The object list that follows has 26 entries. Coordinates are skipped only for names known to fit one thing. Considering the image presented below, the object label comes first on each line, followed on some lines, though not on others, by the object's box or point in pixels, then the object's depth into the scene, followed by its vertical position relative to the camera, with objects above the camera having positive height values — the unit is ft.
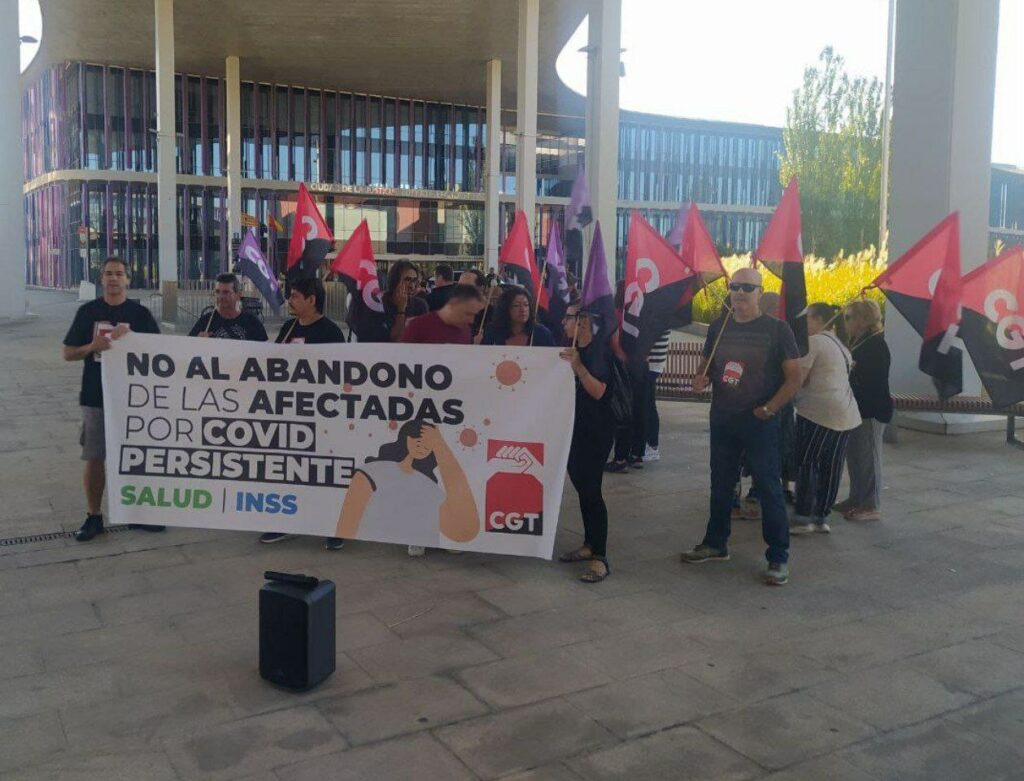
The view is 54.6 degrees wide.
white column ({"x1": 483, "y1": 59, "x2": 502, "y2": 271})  136.87 +16.87
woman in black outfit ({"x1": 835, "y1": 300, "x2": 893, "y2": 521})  26.50 -2.82
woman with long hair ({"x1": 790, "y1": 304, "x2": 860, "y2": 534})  24.82 -3.10
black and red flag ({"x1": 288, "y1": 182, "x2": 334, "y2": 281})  33.22 +1.56
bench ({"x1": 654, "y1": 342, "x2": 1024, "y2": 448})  36.99 -3.95
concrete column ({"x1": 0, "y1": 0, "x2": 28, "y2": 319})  102.58 +11.95
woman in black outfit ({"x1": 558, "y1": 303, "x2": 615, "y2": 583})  21.33 -3.17
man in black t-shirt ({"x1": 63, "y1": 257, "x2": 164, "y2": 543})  23.03 -1.43
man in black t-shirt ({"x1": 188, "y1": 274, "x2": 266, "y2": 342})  25.58 -0.92
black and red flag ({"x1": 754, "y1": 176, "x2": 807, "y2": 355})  24.27 +0.99
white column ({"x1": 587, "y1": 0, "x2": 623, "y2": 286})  86.02 +16.09
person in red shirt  22.77 -0.74
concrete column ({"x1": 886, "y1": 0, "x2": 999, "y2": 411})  39.99 +7.02
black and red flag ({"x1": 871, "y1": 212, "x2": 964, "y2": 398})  27.27 +0.20
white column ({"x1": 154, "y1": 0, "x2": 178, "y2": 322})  107.04 +16.33
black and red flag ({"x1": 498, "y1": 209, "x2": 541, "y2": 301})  34.40 +1.10
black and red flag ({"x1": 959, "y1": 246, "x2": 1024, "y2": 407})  27.66 -0.76
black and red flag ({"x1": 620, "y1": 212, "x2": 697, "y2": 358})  26.27 +0.23
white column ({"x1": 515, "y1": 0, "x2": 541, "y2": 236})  99.25 +19.20
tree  159.63 +23.55
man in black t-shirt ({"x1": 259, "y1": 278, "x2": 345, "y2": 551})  23.86 -0.87
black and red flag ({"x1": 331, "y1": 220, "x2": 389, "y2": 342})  29.40 -0.12
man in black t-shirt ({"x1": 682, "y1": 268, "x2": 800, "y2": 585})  21.36 -2.03
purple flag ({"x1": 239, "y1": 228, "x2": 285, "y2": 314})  35.45 +0.65
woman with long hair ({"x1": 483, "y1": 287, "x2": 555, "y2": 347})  23.07 -0.76
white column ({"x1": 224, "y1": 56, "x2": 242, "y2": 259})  145.18 +20.41
